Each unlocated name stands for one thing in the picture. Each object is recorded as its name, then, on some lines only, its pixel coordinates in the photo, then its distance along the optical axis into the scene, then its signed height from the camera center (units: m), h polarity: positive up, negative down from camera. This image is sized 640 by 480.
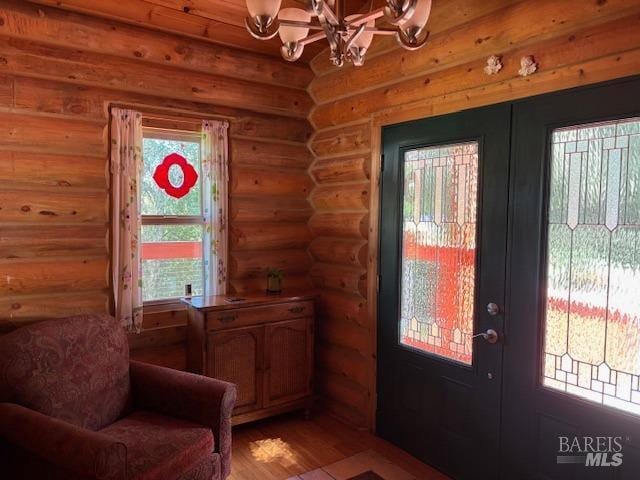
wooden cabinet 3.20 -0.91
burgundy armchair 1.99 -0.93
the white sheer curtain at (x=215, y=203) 3.51 +0.12
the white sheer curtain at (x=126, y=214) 3.10 +0.03
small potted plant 3.64 -0.48
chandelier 1.56 +0.71
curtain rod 3.18 +0.75
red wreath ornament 3.39 +0.31
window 3.36 +0.03
